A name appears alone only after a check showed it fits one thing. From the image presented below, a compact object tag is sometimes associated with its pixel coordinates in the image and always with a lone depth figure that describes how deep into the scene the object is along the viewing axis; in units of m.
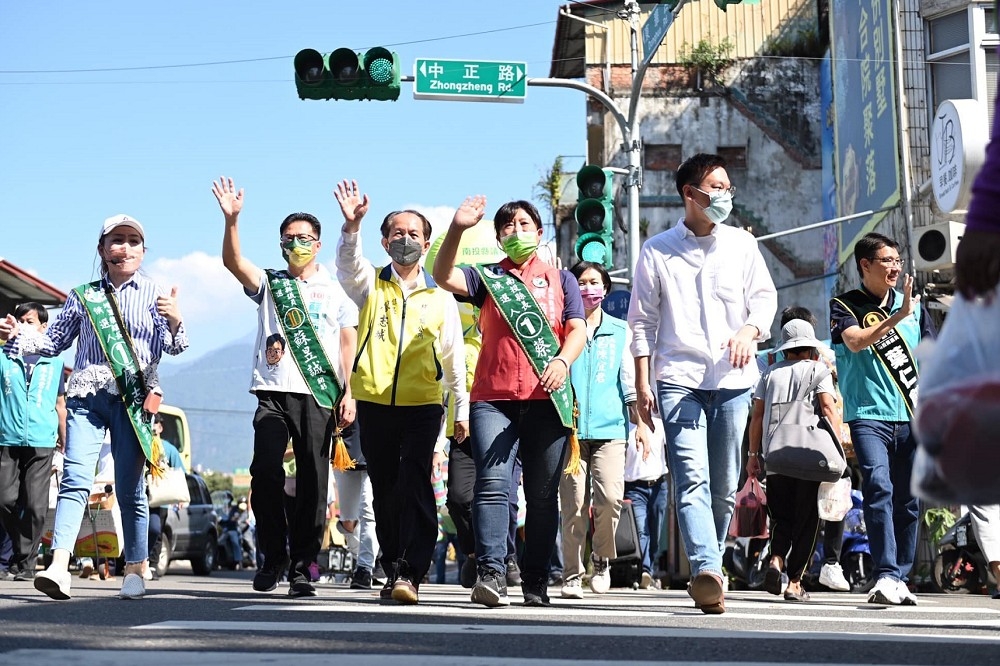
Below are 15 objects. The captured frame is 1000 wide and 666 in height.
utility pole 16.92
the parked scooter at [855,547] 12.73
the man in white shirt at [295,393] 8.42
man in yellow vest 7.98
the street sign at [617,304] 14.55
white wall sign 14.97
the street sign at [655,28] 14.51
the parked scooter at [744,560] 13.18
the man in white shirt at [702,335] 7.25
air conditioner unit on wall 14.13
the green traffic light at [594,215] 15.66
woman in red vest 7.36
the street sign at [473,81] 16.19
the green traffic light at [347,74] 15.09
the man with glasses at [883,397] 8.36
